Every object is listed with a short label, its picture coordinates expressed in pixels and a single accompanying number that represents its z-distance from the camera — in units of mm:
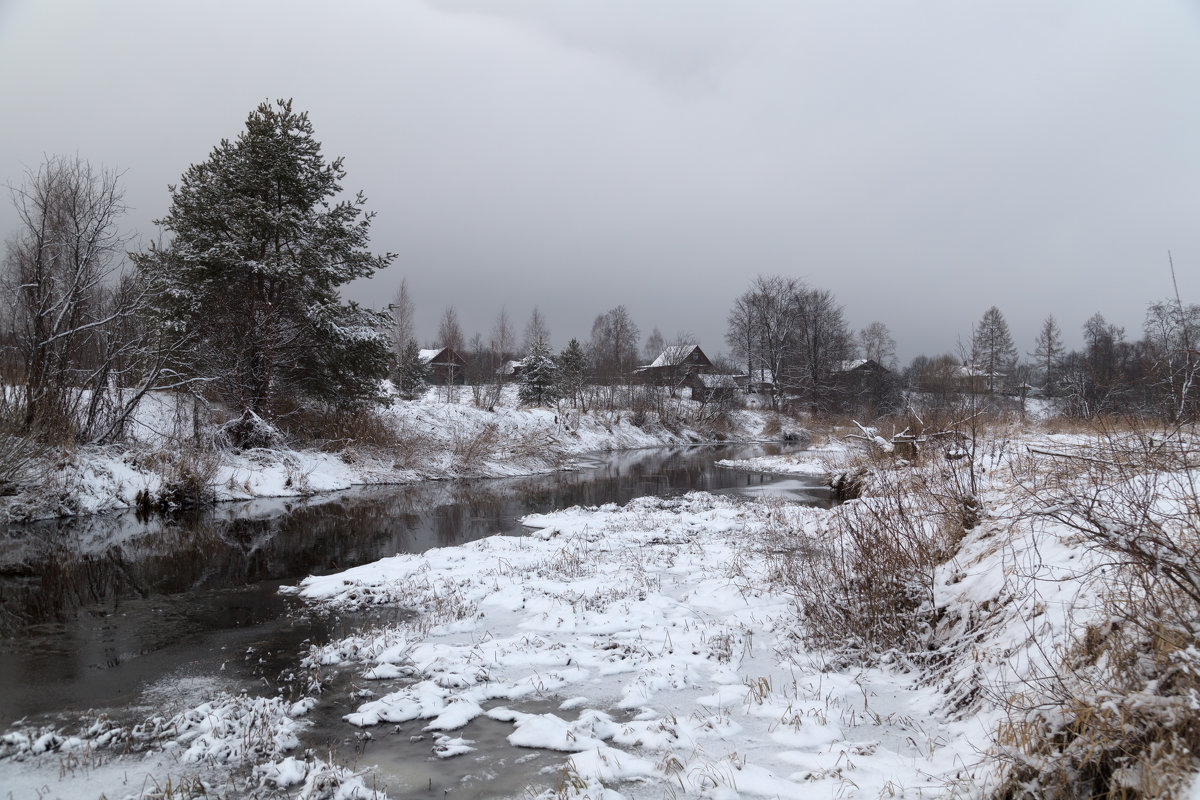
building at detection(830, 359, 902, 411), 54000
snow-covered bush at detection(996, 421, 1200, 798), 2564
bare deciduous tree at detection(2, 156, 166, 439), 14297
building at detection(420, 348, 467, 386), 62656
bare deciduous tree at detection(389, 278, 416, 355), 43000
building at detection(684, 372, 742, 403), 51656
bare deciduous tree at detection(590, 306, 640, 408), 67931
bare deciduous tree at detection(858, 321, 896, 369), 76312
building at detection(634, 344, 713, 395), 49750
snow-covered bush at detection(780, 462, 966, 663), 5289
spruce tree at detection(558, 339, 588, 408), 44156
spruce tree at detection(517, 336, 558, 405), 43219
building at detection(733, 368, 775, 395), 60312
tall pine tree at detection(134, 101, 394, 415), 19891
